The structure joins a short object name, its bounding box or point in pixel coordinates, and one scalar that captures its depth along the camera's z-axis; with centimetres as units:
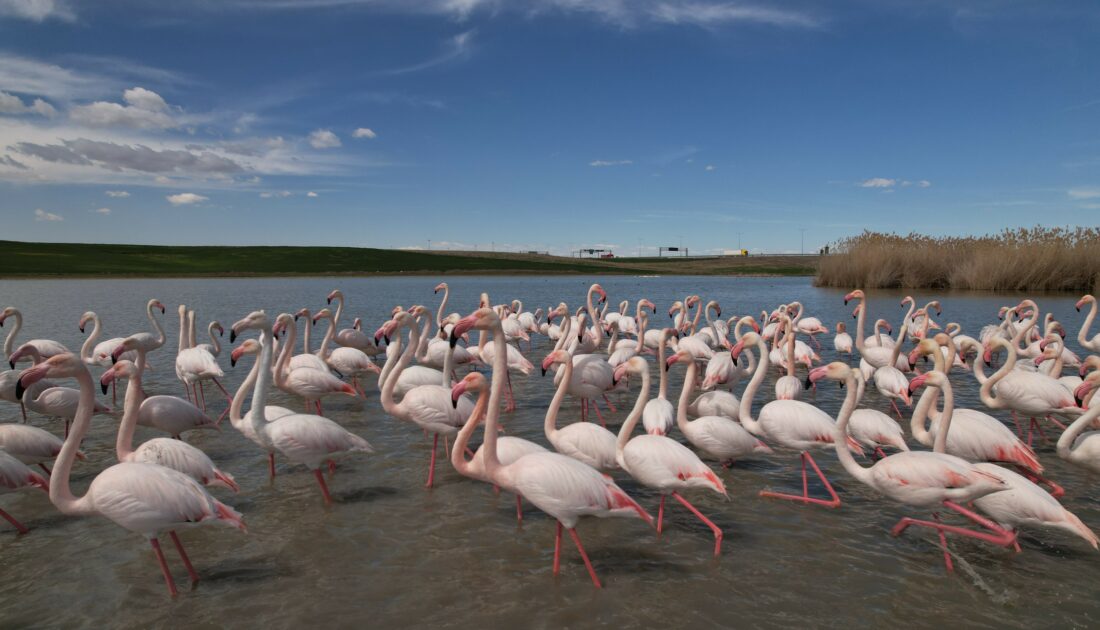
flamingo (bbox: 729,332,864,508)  663
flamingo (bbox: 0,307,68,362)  987
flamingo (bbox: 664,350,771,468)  671
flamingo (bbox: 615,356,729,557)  548
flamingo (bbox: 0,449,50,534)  538
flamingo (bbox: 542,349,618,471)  619
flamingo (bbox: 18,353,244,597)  455
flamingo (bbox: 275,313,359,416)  909
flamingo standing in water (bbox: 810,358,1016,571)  481
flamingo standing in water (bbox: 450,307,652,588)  482
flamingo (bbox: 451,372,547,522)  517
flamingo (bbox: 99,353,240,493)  551
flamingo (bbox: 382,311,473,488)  726
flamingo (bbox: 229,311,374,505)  626
